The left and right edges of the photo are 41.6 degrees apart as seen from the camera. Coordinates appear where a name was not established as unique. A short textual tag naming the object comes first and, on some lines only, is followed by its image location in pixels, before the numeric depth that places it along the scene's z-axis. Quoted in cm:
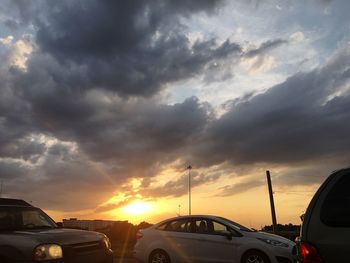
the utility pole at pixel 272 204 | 3103
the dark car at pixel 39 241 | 696
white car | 1205
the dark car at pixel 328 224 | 405
